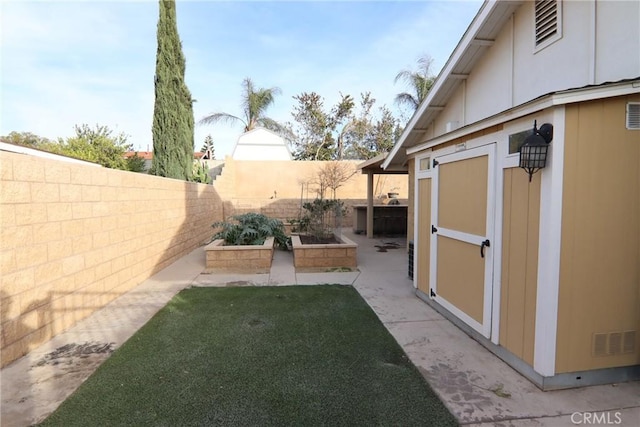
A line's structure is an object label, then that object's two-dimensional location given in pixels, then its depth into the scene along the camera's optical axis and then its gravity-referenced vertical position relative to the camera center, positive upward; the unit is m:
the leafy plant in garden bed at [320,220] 7.96 -0.54
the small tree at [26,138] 22.38 +4.45
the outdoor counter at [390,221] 12.31 -0.87
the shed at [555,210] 2.41 -0.10
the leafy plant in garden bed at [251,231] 7.48 -0.80
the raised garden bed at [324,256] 6.71 -1.23
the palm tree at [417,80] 18.17 +7.01
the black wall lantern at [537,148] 2.44 +0.40
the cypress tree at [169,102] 9.57 +3.04
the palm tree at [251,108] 21.14 +6.30
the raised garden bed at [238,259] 6.60 -1.27
